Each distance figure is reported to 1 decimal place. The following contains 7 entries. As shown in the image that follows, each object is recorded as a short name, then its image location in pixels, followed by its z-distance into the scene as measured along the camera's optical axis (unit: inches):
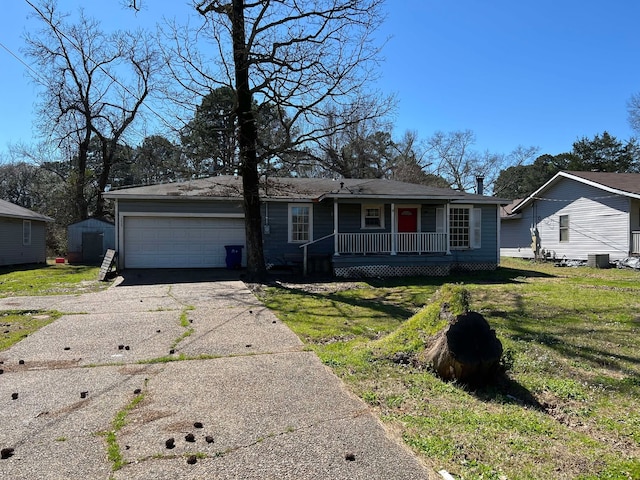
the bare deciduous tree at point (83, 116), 1036.5
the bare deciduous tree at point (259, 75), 458.3
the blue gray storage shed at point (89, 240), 824.3
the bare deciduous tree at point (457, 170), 1641.2
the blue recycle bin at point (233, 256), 613.9
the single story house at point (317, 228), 574.2
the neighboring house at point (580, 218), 687.1
